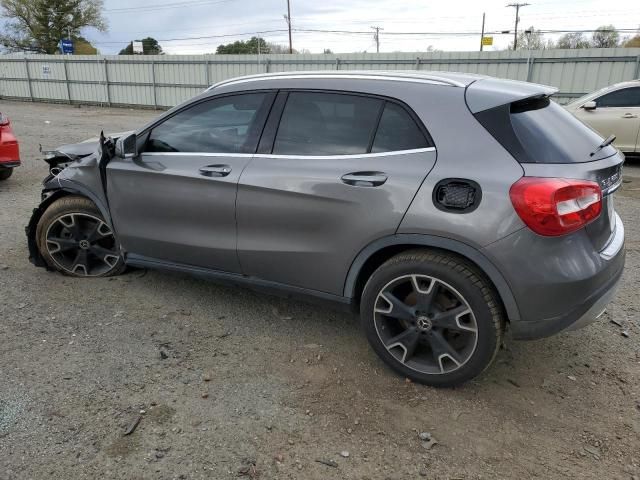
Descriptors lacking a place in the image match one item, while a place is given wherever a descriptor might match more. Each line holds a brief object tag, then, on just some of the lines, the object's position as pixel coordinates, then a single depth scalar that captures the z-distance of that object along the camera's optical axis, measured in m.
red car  7.38
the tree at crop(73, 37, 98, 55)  53.38
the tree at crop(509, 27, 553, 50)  52.41
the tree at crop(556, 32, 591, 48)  57.75
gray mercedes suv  2.62
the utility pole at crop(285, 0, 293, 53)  55.94
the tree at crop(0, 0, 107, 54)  53.84
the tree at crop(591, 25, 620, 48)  53.53
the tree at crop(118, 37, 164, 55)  64.75
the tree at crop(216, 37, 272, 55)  66.50
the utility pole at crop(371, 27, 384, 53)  69.34
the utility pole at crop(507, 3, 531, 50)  63.20
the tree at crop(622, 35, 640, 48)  51.44
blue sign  33.76
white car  9.95
